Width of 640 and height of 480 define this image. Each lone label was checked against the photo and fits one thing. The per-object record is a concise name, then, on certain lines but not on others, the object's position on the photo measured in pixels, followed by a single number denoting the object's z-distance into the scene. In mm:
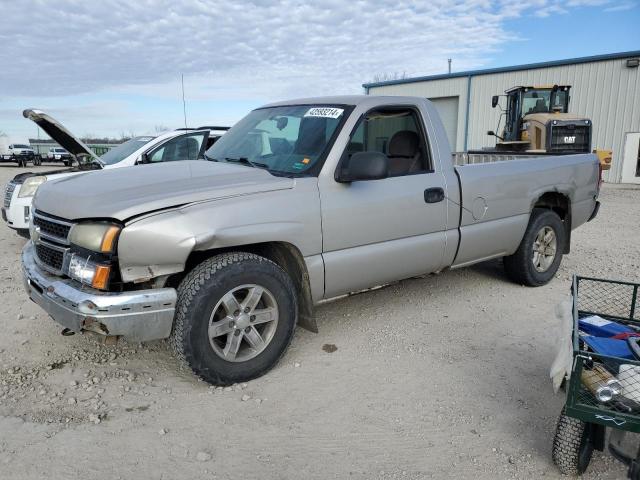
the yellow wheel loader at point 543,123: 13719
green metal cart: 2257
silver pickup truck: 2945
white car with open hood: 5688
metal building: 18078
